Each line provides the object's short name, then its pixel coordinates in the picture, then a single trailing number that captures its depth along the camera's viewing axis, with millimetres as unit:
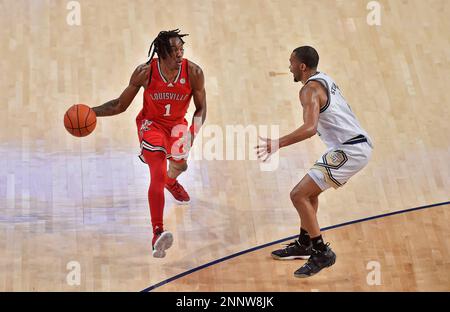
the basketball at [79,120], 17312
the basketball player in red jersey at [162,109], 16922
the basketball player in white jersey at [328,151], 16594
